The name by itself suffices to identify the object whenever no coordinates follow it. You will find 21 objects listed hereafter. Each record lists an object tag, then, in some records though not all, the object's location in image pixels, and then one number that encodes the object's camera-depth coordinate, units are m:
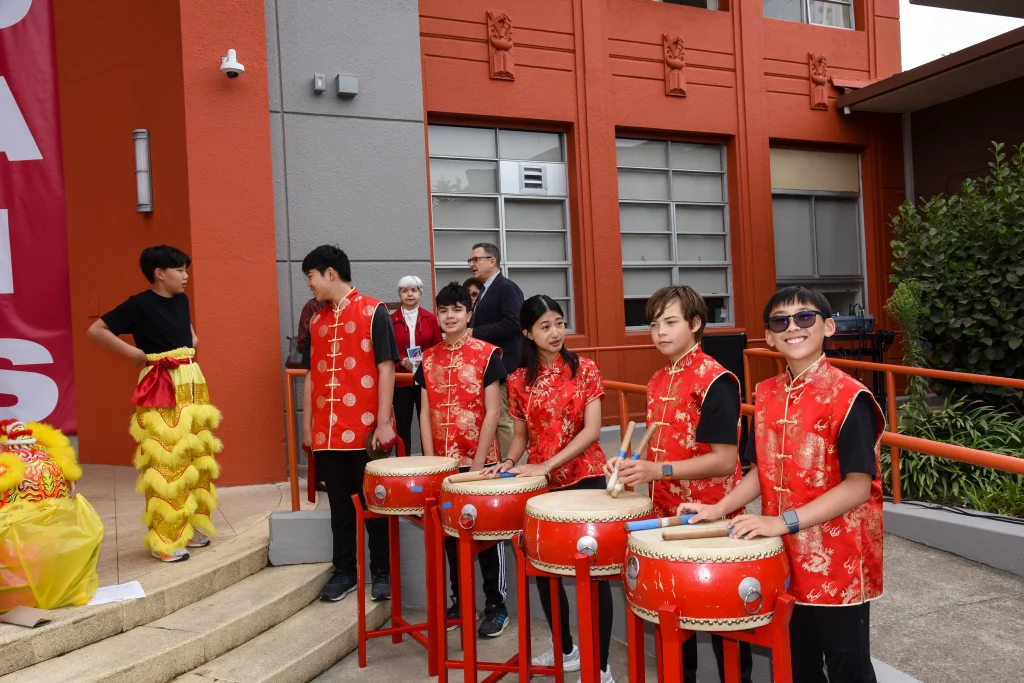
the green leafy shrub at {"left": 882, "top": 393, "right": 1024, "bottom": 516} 5.39
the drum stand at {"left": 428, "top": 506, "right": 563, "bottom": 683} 3.21
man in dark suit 5.29
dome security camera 6.18
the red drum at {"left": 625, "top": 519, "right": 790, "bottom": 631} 2.20
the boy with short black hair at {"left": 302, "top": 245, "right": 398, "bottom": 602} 4.37
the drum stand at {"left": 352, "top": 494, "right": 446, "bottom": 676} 3.70
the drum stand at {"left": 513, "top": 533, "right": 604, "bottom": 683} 2.67
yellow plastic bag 3.52
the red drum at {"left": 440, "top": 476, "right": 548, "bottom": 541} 3.28
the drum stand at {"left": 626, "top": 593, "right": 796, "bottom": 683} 2.20
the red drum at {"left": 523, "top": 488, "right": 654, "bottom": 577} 2.74
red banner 6.97
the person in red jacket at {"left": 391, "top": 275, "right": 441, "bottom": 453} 5.48
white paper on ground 3.78
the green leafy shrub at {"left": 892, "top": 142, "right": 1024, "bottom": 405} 6.58
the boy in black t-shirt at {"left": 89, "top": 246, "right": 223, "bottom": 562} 4.35
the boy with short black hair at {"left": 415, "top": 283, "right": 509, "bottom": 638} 4.14
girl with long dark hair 3.53
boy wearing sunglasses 2.30
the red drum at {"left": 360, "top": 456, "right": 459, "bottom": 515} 3.76
